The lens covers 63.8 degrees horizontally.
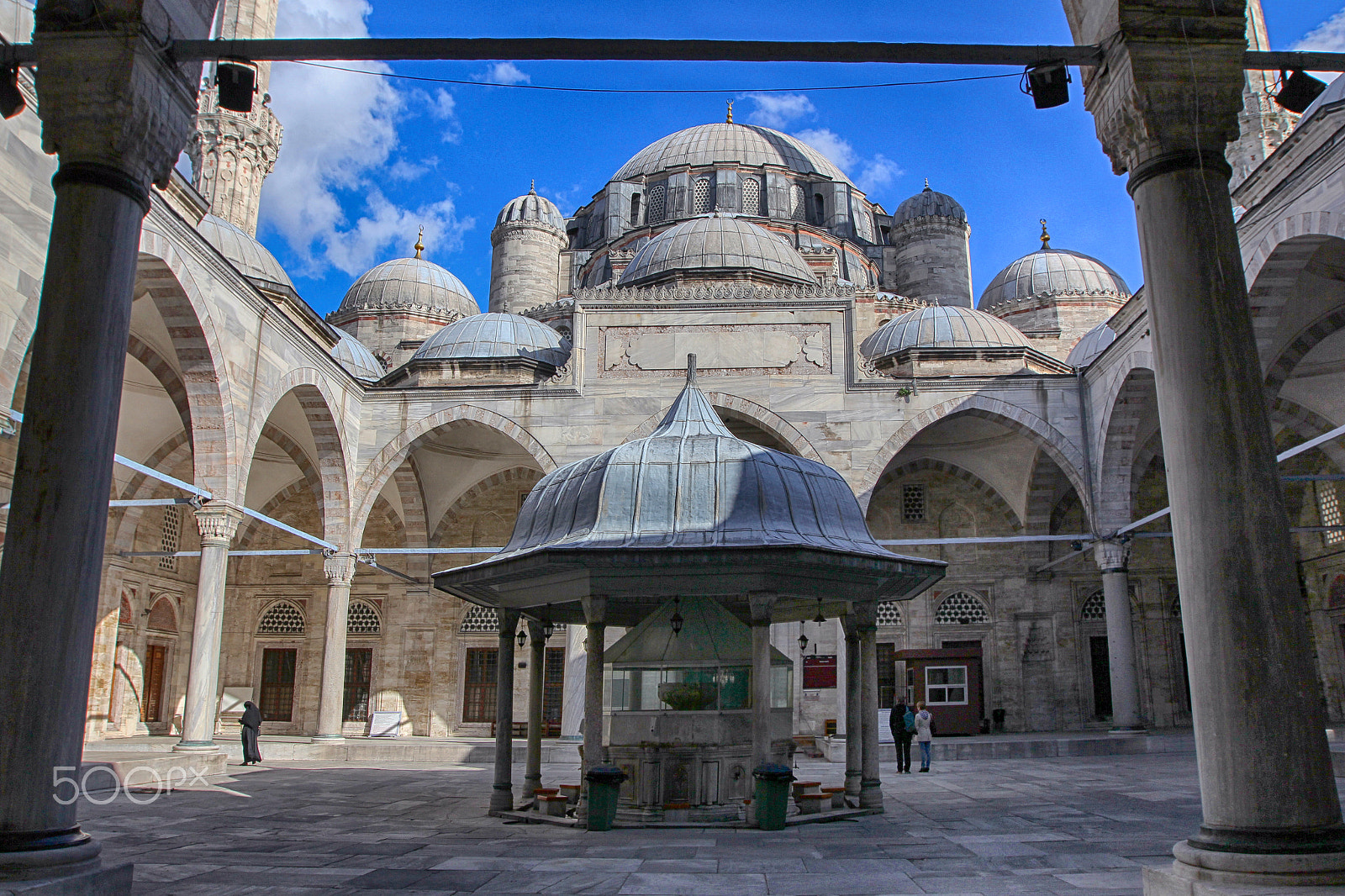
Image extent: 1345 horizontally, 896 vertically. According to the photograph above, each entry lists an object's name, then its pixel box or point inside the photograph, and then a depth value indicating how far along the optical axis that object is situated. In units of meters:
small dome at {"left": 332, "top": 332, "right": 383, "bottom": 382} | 21.24
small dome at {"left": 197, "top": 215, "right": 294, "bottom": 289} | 16.94
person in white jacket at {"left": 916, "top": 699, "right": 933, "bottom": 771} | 12.46
